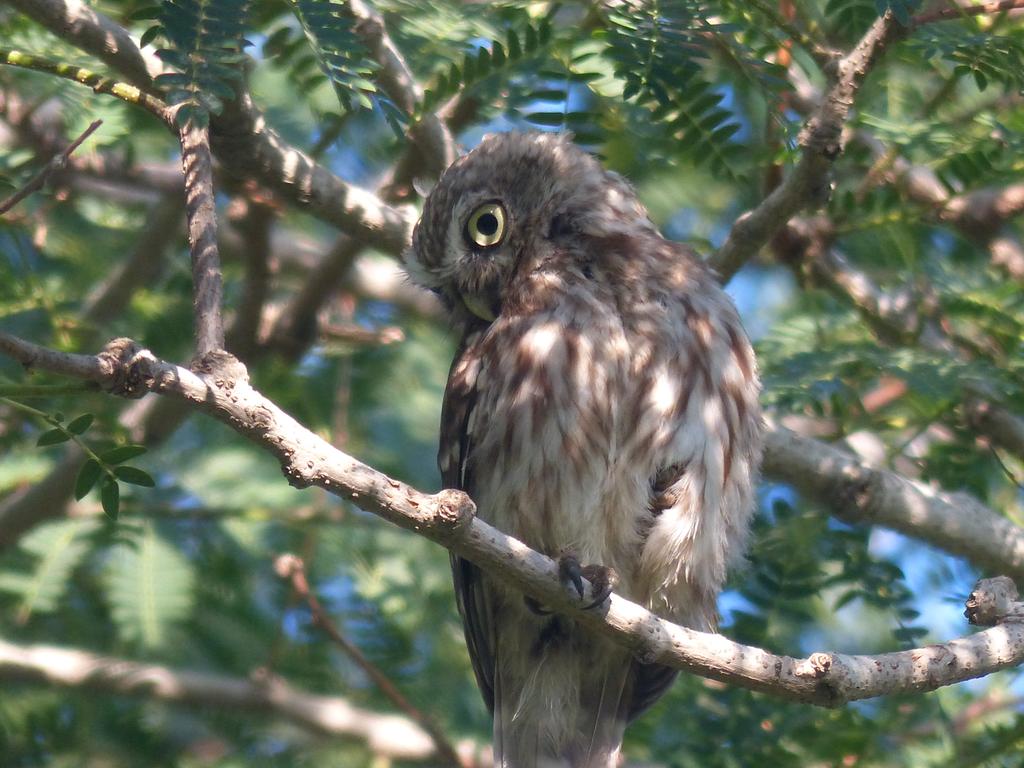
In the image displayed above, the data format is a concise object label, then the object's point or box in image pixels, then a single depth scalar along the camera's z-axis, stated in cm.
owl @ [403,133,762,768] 799
